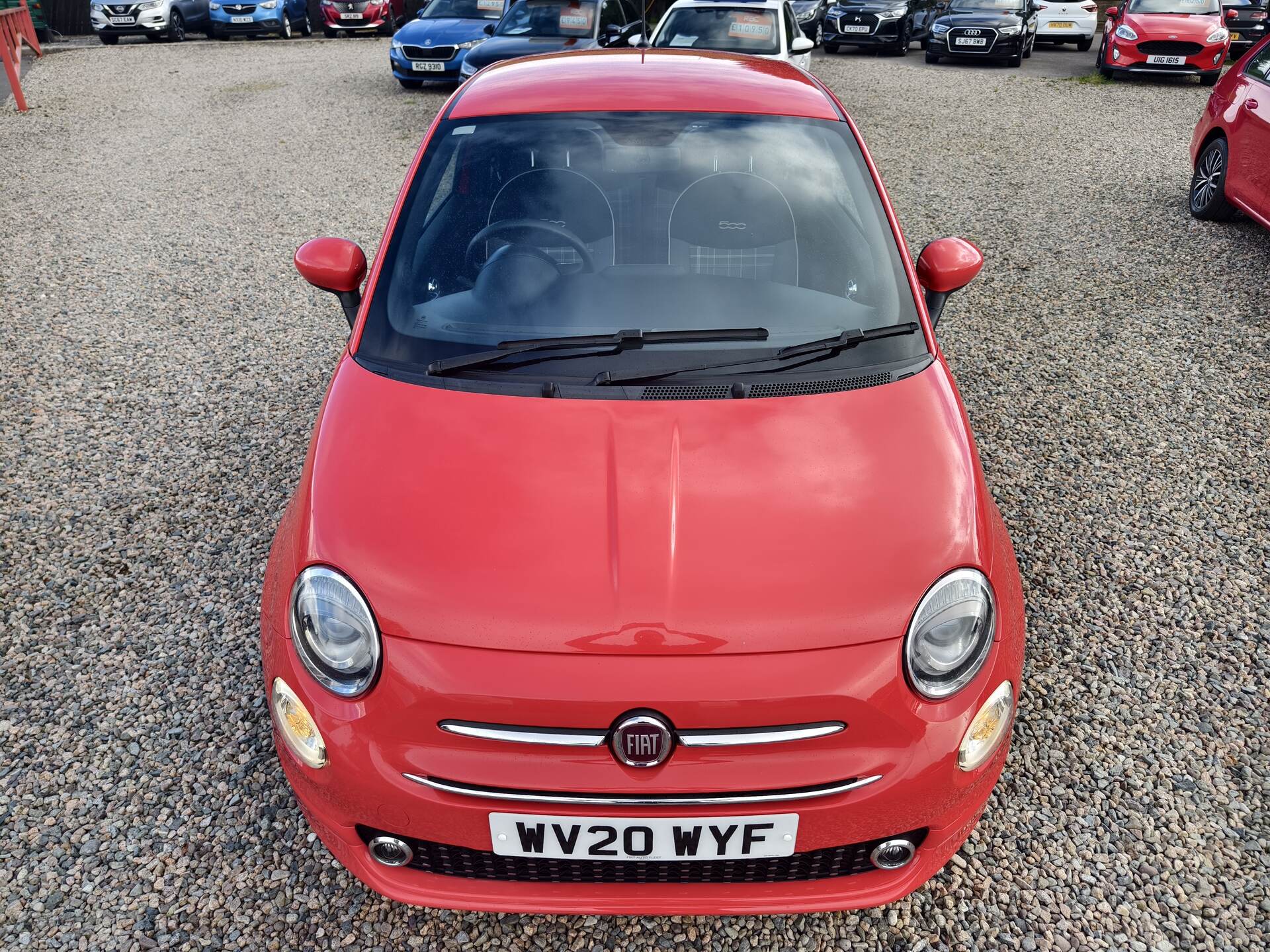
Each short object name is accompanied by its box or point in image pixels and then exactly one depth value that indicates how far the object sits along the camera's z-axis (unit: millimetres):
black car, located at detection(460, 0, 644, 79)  10883
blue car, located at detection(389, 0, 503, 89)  12477
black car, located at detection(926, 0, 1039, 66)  15828
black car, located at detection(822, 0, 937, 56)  17562
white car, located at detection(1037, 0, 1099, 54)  18375
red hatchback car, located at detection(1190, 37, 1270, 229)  6680
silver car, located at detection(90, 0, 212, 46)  18297
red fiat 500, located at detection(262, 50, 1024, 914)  1848
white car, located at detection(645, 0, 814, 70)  10781
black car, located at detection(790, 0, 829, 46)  17828
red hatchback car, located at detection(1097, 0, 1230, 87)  13438
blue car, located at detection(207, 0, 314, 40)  18938
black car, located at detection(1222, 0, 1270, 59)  15664
